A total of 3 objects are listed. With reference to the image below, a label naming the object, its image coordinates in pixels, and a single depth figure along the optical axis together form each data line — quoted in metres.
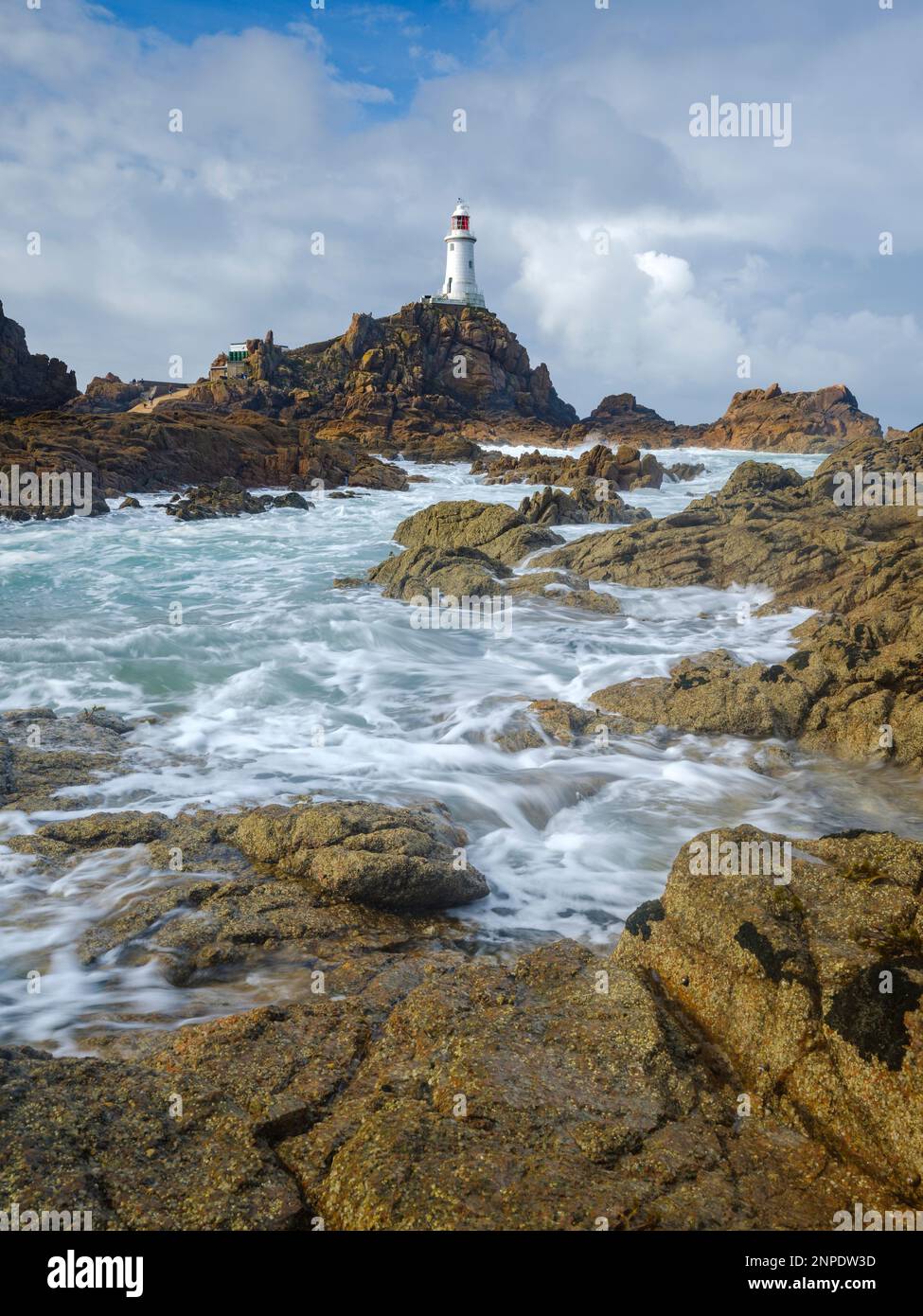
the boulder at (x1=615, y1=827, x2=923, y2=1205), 2.79
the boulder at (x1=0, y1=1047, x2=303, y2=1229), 2.45
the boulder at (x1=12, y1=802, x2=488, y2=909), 4.98
